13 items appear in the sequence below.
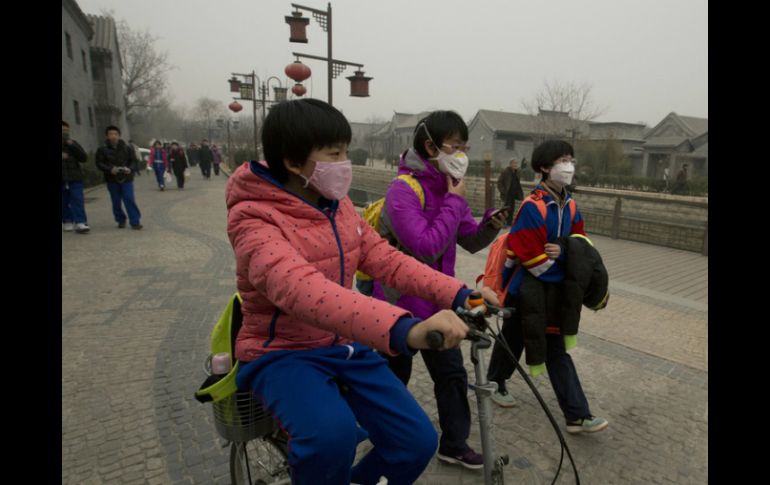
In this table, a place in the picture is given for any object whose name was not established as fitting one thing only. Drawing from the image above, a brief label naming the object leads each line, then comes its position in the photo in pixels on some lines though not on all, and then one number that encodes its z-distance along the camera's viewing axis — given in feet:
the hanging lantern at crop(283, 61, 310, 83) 38.40
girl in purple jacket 7.88
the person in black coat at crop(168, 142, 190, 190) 60.75
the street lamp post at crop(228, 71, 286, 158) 71.26
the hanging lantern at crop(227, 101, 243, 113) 76.18
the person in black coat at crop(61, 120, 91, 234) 27.07
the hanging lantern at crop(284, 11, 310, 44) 35.19
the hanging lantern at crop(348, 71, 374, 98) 40.47
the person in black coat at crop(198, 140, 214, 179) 82.49
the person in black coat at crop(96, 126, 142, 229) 29.32
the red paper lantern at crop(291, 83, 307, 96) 50.01
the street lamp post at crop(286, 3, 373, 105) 35.37
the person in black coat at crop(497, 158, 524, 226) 38.29
